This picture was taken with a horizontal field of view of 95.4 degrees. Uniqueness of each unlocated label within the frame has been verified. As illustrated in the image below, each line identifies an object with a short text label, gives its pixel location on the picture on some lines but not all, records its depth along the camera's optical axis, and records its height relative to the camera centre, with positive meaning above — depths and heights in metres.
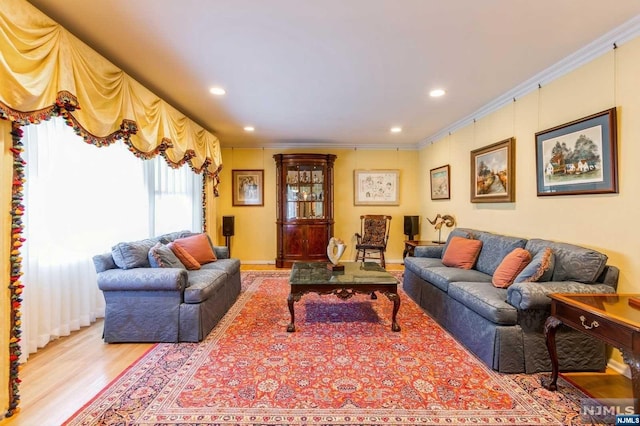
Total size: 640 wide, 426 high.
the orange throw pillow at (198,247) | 3.54 -0.39
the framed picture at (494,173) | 3.36 +0.50
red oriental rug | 1.71 -1.17
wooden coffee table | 2.85 -0.71
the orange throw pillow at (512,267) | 2.60 -0.49
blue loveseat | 2.58 -0.78
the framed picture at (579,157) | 2.25 +0.48
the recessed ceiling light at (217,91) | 3.15 +1.38
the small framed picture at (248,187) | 6.01 +0.59
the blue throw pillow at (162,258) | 2.84 -0.41
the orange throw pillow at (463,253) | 3.46 -0.49
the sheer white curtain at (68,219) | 2.37 -0.02
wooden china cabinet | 5.63 +0.15
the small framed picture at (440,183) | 4.91 +0.54
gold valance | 1.61 +0.91
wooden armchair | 5.72 -0.41
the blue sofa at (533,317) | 2.16 -0.82
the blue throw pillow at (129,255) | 2.72 -0.37
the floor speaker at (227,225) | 5.62 -0.19
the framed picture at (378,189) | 6.09 +0.53
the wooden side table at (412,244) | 4.72 -0.50
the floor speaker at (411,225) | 5.66 -0.22
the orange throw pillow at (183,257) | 3.28 -0.46
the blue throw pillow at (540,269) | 2.34 -0.46
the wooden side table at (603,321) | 1.43 -0.61
